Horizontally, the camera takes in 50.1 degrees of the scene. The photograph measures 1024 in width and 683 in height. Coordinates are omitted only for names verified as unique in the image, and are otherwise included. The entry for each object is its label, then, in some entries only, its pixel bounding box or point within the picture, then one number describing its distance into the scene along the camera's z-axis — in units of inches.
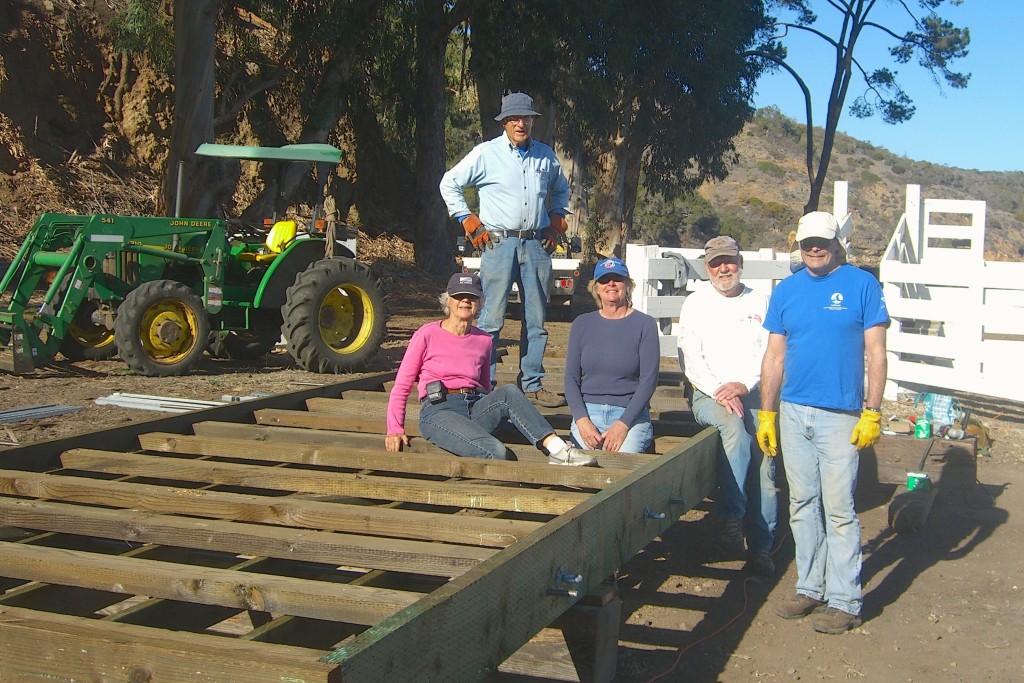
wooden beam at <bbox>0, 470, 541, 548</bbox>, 157.6
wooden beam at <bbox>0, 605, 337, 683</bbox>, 98.7
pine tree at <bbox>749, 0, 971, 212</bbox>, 1298.0
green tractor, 369.7
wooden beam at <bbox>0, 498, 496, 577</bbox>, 144.4
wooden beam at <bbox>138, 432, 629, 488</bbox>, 192.0
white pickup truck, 705.0
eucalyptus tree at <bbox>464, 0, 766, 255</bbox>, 789.9
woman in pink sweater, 207.0
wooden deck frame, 106.8
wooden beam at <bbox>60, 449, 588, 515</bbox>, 175.9
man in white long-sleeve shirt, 233.9
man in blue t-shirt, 197.3
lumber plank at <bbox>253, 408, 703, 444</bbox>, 246.2
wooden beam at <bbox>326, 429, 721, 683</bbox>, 104.3
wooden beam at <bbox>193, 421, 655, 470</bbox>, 207.0
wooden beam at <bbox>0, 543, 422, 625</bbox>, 124.6
